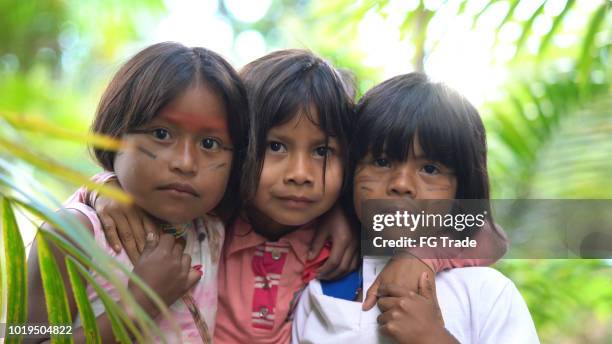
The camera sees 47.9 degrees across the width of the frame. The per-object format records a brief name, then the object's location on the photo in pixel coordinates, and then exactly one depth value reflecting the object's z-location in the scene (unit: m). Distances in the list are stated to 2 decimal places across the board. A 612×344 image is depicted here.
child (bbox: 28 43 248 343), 0.90
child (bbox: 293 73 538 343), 0.93
